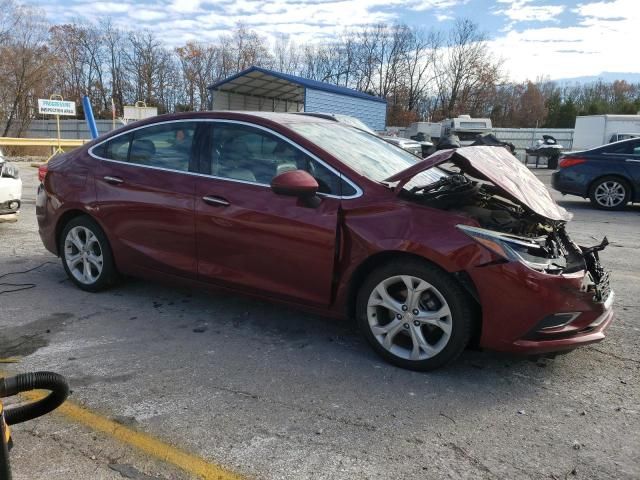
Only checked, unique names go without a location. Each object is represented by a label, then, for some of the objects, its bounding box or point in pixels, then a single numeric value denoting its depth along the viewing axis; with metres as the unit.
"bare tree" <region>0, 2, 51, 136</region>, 28.44
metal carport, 29.92
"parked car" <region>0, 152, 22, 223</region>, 6.81
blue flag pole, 15.87
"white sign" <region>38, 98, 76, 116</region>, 20.35
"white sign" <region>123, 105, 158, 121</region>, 24.47
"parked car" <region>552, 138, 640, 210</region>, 10.72
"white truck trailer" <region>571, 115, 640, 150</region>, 30.17
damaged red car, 3.12
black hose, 1.67
